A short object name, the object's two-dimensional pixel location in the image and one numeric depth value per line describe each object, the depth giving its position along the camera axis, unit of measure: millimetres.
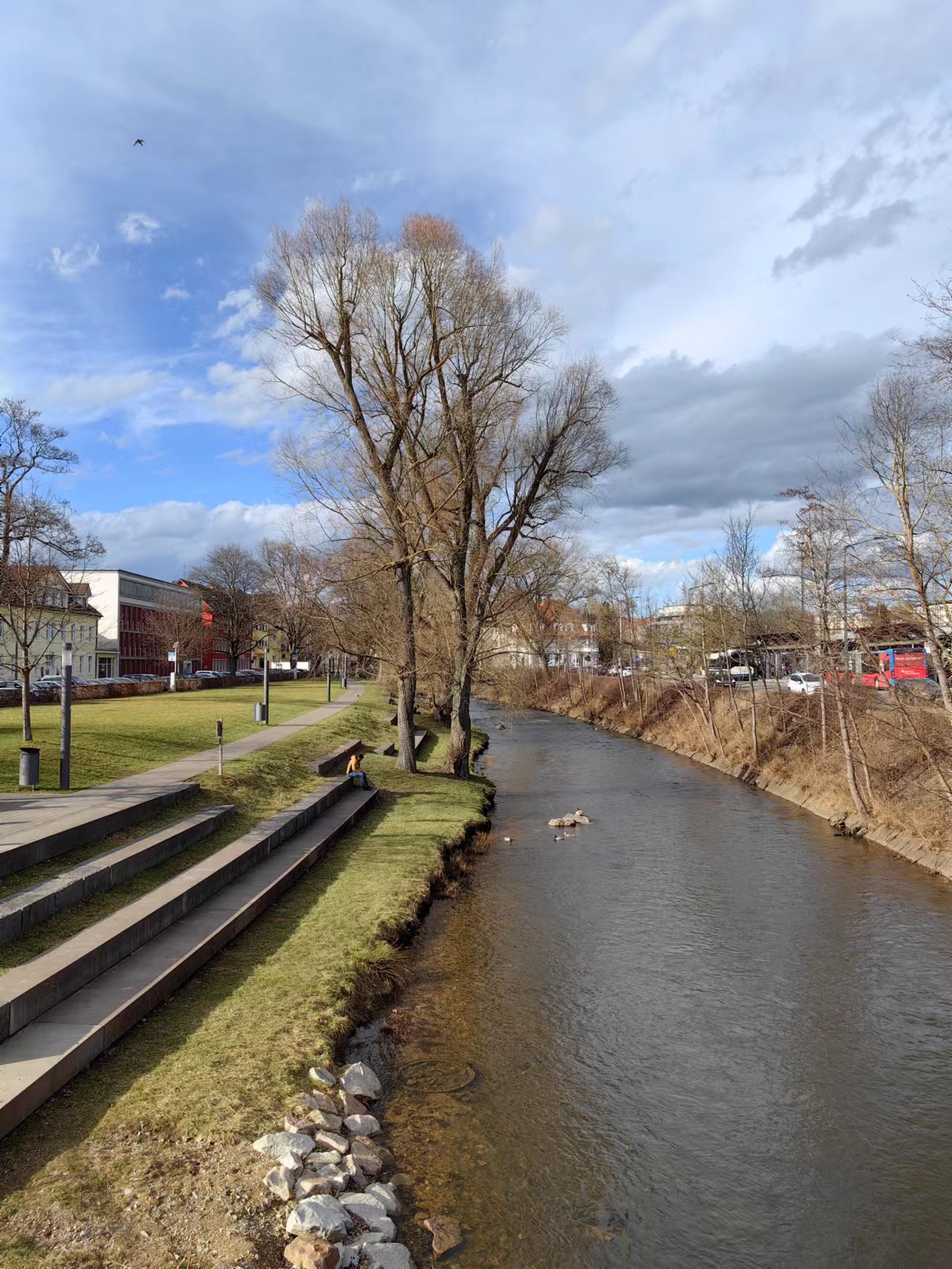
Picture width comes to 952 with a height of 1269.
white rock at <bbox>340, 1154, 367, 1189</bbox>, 5852
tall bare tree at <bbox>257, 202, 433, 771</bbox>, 20500
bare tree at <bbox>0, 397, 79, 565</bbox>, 23138
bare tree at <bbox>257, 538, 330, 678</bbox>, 24047
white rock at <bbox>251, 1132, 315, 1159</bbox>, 5789
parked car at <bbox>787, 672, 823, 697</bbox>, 36353
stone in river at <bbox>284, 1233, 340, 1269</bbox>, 4738
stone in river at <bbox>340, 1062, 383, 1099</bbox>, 7254
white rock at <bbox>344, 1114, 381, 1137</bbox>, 6680
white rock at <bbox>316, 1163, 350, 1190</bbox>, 5656
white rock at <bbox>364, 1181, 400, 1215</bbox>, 5656
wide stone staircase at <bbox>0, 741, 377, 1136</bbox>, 6348
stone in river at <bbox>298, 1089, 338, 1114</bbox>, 6668
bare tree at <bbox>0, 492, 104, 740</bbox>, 22625
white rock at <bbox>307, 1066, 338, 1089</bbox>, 7098
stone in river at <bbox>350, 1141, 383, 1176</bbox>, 6086
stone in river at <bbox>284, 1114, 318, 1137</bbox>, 6203
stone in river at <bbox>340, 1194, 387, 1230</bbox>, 5424
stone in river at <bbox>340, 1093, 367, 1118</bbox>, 6945
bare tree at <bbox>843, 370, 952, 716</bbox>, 13903
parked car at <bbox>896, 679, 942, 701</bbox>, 19106
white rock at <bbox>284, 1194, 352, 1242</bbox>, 5059
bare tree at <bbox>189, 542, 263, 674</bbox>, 83250
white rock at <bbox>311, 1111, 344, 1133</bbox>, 6410
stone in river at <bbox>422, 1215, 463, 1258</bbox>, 5547
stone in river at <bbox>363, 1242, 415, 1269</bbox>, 5016
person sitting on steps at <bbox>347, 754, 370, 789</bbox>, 20047
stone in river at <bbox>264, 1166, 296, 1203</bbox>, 5355
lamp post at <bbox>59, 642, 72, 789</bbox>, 13836
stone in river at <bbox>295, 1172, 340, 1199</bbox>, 5426
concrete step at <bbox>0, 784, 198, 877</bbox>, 9734
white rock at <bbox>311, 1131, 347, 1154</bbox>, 6133
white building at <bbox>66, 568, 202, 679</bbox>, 83562
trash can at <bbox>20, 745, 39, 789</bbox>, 13891
